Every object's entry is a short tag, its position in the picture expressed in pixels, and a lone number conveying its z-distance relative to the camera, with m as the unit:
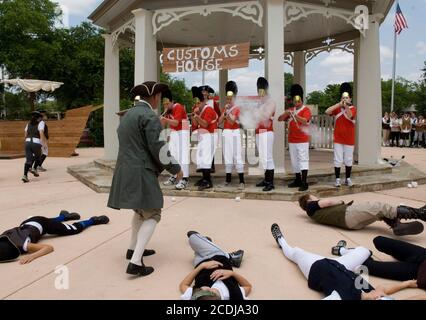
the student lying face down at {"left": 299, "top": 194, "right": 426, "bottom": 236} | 4.83
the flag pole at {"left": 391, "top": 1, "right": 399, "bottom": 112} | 31.34
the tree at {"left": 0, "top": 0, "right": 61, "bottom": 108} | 24.14
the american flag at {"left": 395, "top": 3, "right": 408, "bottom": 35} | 21.02
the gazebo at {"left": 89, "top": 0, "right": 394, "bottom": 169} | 8.34
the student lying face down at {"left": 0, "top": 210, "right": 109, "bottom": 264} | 4.27
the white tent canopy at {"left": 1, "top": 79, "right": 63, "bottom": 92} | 18.19
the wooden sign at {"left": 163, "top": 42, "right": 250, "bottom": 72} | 8.41
